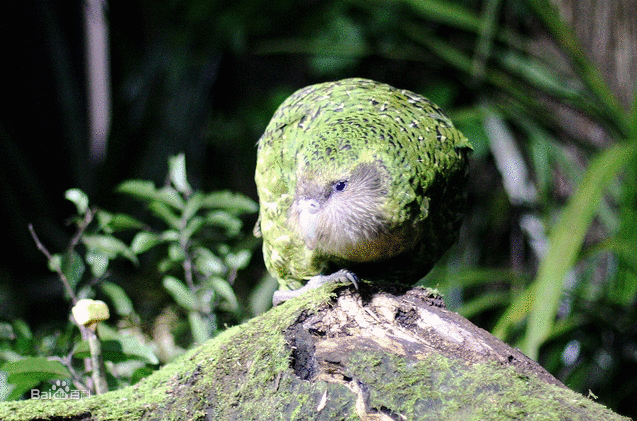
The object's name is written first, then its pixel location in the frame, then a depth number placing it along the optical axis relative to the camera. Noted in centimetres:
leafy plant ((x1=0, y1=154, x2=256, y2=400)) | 757
